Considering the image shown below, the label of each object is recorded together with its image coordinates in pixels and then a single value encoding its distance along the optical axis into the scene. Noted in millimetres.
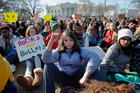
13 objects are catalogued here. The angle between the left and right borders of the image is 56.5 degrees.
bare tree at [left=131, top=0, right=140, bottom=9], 37538
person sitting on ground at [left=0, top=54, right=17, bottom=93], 1452
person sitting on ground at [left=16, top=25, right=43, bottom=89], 2379
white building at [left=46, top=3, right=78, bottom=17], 81294
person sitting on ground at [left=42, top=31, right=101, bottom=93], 2166
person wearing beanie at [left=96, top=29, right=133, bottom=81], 2379
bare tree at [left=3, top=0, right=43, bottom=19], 39169
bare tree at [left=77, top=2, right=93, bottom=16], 48562
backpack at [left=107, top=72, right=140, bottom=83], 2254
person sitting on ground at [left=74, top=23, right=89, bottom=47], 4003
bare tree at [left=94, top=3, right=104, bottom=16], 54156
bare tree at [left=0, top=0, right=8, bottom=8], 29630
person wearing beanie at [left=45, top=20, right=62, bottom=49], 3611
